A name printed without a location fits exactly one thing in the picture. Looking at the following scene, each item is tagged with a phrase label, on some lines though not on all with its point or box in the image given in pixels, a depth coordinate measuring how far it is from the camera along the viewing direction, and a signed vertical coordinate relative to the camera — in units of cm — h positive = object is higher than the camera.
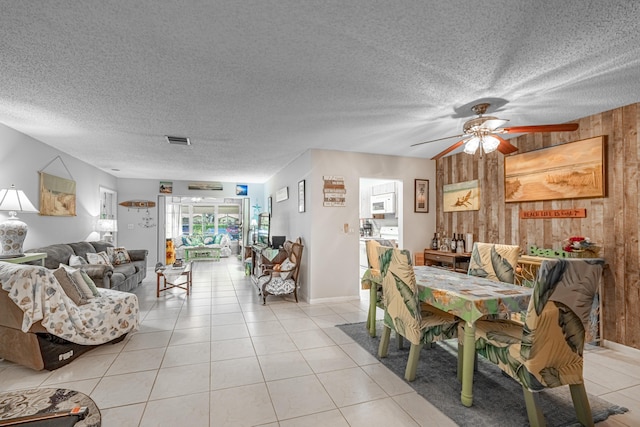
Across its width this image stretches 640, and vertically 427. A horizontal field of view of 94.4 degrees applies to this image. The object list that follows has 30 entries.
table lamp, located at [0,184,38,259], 318 -8
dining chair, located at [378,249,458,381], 233 -80
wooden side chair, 463 -92
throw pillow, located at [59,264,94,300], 302 -65
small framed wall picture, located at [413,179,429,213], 525 +43
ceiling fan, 253 +77
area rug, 192 -129
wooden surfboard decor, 775 +41
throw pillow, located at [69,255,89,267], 425 -60
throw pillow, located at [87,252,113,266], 468 -62
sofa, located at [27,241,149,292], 405 -71
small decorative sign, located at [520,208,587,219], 328 +7
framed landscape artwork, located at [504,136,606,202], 314 +56
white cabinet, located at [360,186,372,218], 810 +49
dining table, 202 -59
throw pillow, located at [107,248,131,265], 545 -68
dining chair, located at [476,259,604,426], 163 -67
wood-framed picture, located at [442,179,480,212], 454 +38
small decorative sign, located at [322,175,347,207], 468 +46
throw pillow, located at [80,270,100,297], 315 -69
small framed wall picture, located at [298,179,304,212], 499 +41
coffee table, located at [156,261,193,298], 499 -89
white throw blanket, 241 -83
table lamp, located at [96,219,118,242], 604 -11
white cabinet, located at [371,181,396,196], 686 +77
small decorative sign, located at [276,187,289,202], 598 +54
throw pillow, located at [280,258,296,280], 469 -77
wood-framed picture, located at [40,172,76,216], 424 +37
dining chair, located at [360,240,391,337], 319 -72
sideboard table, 438 -58
